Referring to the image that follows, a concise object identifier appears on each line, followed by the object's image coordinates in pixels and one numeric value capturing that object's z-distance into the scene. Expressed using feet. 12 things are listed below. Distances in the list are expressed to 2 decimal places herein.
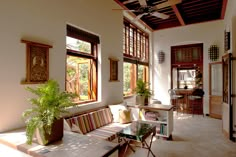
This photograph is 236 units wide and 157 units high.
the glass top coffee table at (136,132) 8.91
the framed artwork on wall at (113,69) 14.70
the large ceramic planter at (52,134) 6.02
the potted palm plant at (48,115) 5.92
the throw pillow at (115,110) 12.87
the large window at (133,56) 18.51
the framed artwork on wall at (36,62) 8.33
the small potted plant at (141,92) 13.99
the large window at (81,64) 11.34
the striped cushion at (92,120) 10.00
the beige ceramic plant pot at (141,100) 13.99
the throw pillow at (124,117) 12.45
